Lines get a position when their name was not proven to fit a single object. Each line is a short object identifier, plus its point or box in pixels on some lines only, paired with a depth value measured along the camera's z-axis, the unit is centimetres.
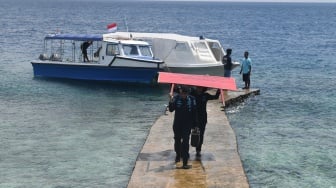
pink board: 1310
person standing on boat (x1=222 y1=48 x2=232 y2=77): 2422
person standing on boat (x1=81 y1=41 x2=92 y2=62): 2927
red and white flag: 3014
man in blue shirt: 2492
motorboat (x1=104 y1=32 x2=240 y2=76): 2719
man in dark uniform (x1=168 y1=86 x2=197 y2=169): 1219
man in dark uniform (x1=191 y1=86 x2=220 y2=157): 1299
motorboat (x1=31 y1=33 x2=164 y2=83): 2725
